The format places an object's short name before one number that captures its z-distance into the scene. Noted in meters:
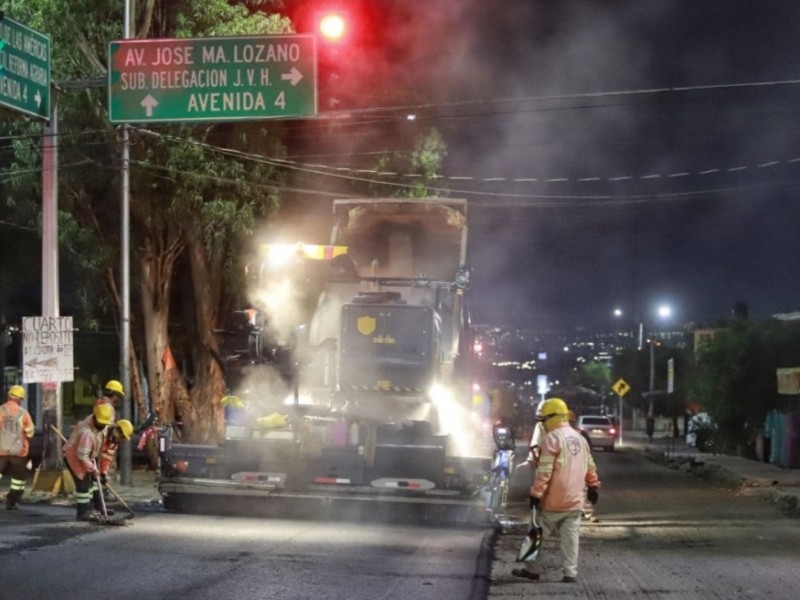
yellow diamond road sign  49.50
